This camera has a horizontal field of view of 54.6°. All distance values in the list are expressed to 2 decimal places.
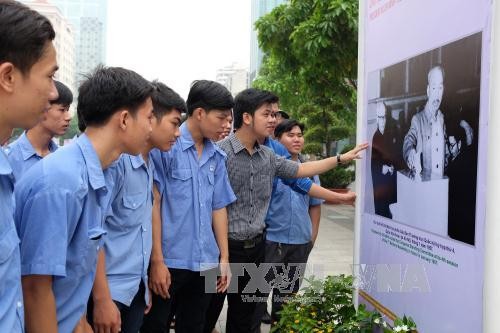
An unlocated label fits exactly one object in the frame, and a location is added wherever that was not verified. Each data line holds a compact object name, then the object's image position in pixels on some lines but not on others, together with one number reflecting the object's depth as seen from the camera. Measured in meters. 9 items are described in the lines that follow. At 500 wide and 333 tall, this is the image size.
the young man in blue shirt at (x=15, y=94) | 1.12
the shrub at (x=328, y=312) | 2.23
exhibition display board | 1.55
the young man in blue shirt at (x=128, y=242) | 1.89
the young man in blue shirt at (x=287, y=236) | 3.51
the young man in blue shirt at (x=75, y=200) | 1.36
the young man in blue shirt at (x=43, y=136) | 2.86
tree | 6.64
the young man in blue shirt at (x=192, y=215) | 2.57
